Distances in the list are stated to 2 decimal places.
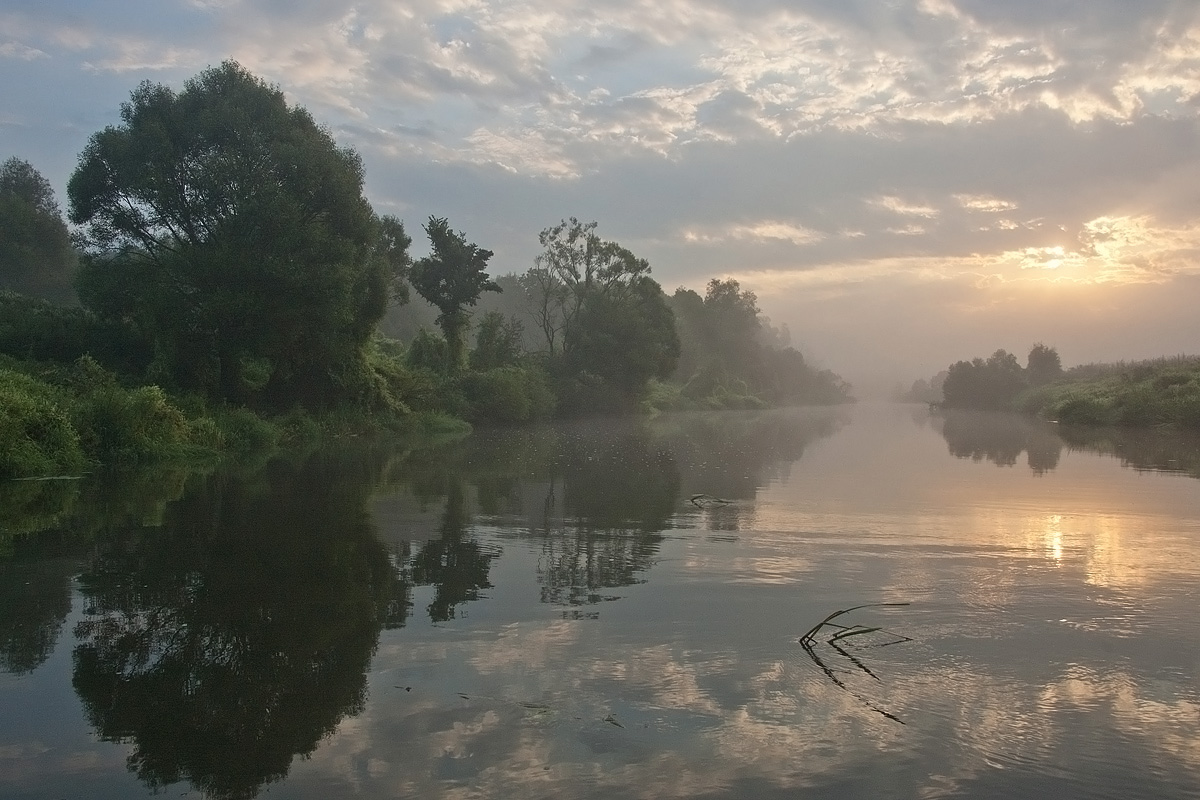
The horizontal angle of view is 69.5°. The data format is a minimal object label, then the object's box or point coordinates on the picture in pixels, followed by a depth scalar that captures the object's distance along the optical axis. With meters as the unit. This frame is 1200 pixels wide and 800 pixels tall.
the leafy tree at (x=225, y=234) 26.30
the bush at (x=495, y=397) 41.50
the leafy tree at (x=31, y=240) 51.47
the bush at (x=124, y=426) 17.62
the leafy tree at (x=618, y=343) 56.97
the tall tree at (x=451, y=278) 46.56
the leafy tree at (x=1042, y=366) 79.56
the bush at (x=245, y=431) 22.59
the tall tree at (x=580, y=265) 60.69
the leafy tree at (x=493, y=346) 49.88
